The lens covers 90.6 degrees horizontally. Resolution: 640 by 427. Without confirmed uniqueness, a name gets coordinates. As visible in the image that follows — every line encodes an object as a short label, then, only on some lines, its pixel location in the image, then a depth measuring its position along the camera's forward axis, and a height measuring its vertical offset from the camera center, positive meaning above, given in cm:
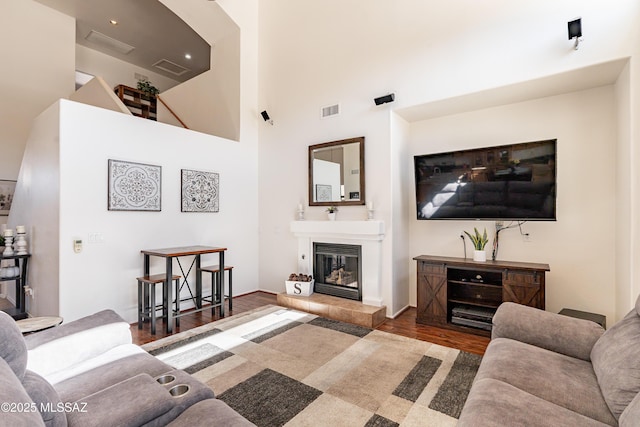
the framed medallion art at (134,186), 374 +39
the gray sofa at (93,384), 105 -73
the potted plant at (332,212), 457 +5
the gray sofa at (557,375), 132 -83
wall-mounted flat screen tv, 329 +37
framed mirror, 437 +63
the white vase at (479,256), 364 -47
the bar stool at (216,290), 414 -100
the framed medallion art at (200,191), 447 +38
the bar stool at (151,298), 352 -95
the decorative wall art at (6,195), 525 +39
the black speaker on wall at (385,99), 395 +148
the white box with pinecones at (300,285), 455 -99
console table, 398 -89
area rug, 212 -130
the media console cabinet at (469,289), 328 -84
